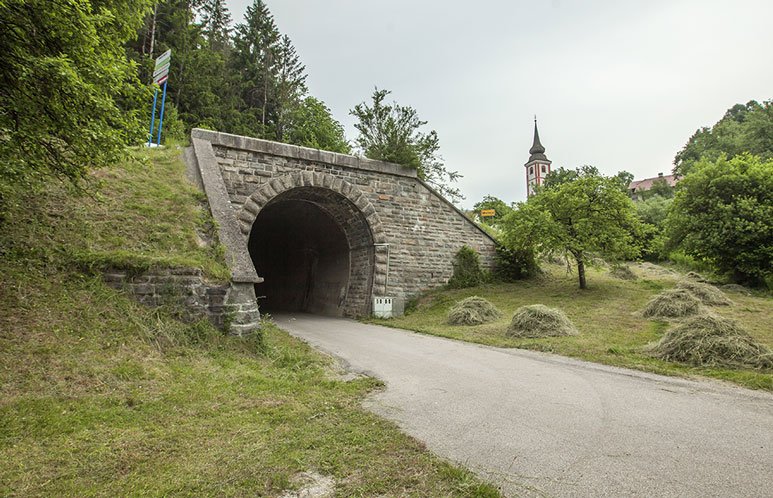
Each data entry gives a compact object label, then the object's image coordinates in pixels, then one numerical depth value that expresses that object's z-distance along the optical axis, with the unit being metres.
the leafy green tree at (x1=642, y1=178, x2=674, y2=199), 42.01
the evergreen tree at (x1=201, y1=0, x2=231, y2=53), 36.16
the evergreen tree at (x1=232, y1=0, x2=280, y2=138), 31.84
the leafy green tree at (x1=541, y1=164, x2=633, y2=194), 46.29
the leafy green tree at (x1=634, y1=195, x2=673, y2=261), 23.30
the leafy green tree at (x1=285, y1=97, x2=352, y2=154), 28.92
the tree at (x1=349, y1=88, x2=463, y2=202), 14.35
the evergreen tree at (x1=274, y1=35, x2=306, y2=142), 32.66
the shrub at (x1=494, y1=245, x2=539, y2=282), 14.76
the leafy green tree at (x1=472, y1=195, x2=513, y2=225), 14.80
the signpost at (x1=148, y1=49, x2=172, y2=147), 14.39
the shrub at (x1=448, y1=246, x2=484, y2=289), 14.12
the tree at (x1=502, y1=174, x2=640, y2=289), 11.81
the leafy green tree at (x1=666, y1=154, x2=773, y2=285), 12.23
